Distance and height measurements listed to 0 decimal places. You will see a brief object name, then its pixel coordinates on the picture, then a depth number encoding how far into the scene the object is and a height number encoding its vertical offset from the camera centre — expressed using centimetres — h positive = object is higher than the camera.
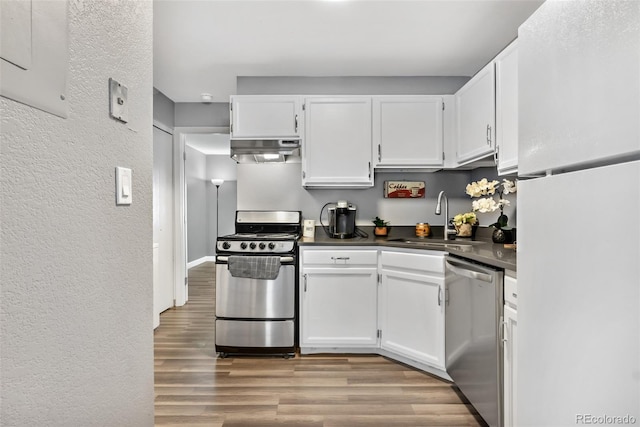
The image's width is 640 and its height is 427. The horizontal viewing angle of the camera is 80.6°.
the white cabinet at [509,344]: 160 -57
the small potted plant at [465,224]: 313 -10
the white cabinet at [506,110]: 212 +60
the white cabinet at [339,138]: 322 +63
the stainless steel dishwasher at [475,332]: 173 -64
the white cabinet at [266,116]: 323 +81
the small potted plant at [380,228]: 344 -15
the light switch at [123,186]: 99 +7
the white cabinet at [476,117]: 244 +68
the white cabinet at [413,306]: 250 -67
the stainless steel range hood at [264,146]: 319 +55
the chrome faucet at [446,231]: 323 -17
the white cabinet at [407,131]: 322 +69
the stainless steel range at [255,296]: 290 -66
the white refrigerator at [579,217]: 71 -1
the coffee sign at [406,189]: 358 +21
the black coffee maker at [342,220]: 333 -8
